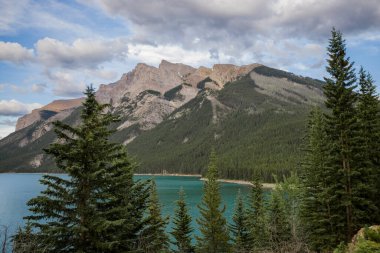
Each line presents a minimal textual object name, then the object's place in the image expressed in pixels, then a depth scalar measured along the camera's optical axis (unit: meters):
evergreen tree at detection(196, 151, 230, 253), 41.44
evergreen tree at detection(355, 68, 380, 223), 27.84
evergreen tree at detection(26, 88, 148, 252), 15.70
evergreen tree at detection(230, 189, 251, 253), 42.16
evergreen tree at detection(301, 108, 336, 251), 29.62
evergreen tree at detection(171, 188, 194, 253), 42.16
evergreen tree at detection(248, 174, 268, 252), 37.09
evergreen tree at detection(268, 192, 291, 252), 34.28
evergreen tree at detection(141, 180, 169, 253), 20.42
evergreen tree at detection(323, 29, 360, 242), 27.89
